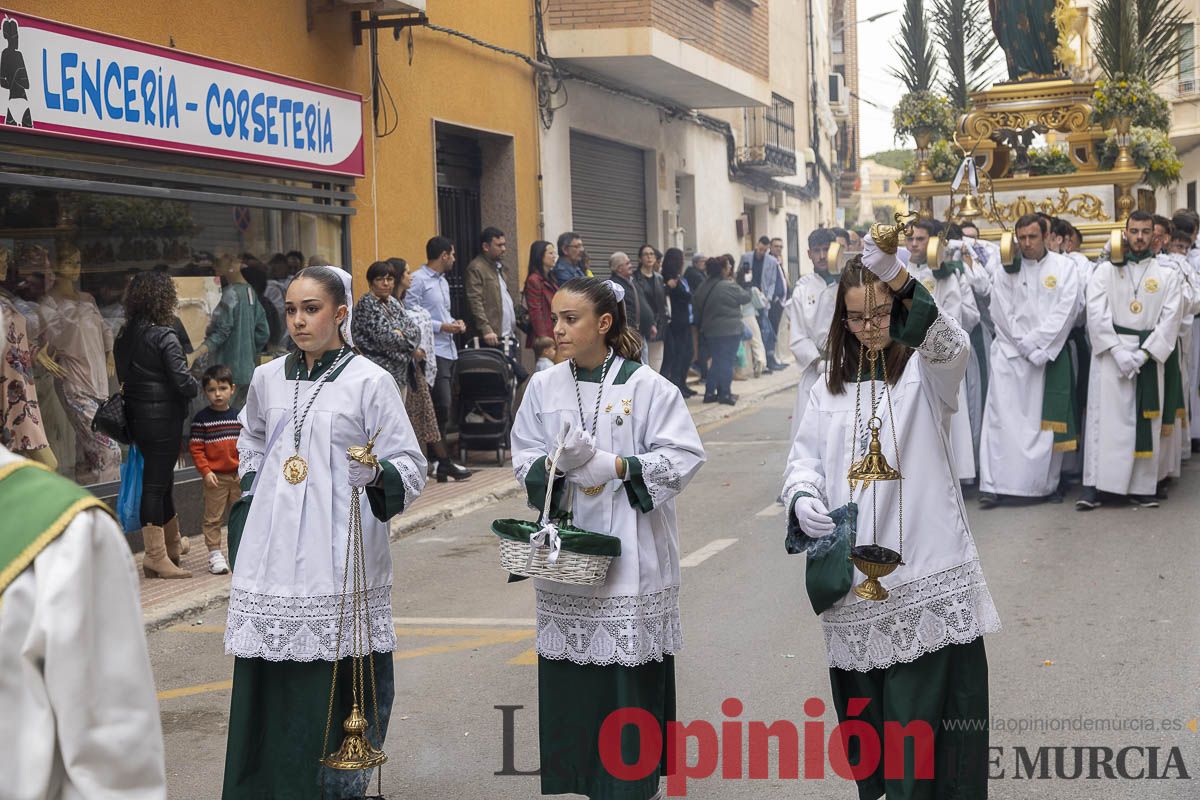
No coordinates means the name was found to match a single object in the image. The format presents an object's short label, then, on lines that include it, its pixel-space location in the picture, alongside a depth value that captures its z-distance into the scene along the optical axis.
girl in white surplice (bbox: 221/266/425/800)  4.61
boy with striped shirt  9.09
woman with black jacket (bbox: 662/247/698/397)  18.70
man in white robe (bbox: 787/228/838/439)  10.11
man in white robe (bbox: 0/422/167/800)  1.94
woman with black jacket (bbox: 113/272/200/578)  8.75
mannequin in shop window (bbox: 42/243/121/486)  9.55
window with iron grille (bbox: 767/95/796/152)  29.03
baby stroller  13.30
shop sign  8.83
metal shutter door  19.38
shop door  15.63
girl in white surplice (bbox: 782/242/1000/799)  4.05
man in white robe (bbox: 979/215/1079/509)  10.54
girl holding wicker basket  4.53
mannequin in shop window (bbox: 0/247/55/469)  8.54
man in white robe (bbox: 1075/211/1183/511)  10.41
